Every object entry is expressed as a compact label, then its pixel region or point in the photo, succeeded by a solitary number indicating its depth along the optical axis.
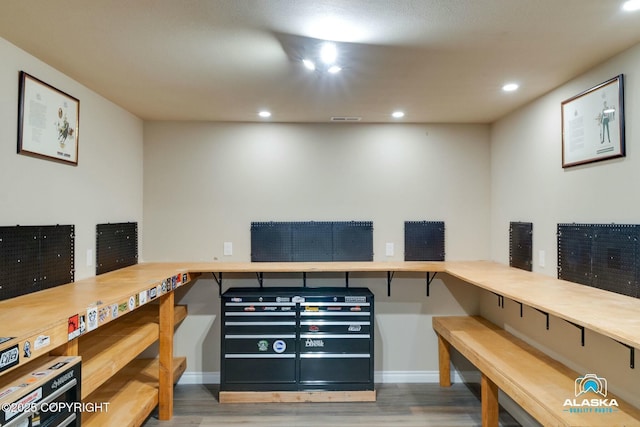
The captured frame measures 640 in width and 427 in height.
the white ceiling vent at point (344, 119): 3.53
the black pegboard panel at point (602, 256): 2.02
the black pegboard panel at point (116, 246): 2.91
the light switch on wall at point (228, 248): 3.67
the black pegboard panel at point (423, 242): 3.70
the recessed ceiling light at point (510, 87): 2.61
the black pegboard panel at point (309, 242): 3.65
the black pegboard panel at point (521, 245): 3.00
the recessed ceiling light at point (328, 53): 2.01
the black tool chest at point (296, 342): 3.26
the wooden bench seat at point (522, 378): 1.77
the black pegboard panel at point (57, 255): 2.28
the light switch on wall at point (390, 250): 3.70
